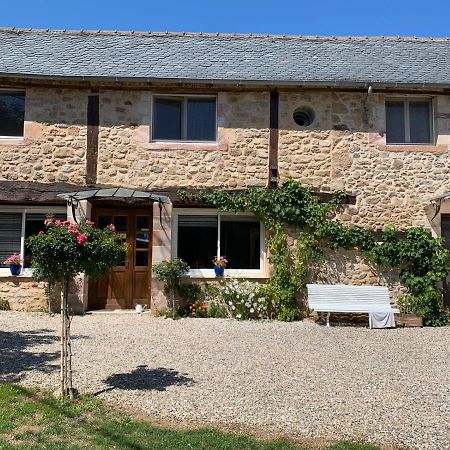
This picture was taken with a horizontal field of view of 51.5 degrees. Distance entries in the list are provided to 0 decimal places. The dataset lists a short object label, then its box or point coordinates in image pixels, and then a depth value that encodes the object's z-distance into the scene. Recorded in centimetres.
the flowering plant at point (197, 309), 938
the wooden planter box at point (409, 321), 896
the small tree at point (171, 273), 919
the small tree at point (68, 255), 433
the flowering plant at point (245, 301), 933
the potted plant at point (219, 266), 962
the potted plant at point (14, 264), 948
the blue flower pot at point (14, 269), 949
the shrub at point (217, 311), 939
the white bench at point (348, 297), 891
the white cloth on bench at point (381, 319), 870
